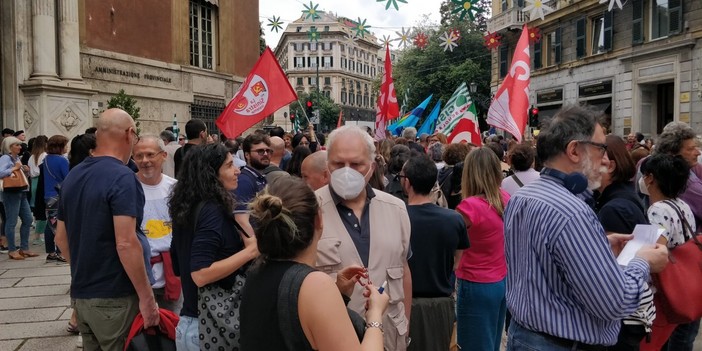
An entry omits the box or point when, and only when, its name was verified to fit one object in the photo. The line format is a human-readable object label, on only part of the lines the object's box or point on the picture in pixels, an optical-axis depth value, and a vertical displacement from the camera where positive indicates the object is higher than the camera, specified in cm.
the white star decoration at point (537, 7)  2033 +532
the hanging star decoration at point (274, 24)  2242 +513
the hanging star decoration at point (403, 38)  2216 +461
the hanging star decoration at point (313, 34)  2289 +490
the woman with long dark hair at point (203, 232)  296 -42
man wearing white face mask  294 -42
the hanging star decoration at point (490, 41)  2571 +532
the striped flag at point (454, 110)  1187 +91
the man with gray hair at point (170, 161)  829 -9
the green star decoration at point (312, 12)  1933 +491
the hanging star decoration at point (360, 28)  1944 +432
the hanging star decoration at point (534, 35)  2902 +616
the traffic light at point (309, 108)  2479 +200
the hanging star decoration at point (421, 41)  2154 +432
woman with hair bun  188 -47
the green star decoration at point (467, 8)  1379 +361
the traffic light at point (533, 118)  2429 +158
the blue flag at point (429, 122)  1592 +91
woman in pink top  437 -92
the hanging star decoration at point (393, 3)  1214 +321
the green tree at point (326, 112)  8701 +652
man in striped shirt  230 -44
